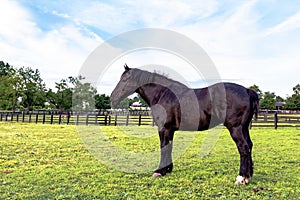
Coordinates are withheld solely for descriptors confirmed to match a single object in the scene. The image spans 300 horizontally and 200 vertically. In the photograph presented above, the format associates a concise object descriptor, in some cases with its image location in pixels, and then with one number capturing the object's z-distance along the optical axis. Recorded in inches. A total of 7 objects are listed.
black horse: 161.3
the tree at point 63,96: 1740.9
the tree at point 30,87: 1382.9
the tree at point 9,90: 1263.5
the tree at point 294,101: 2139.3
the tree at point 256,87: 1945.4
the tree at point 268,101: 2044.8
